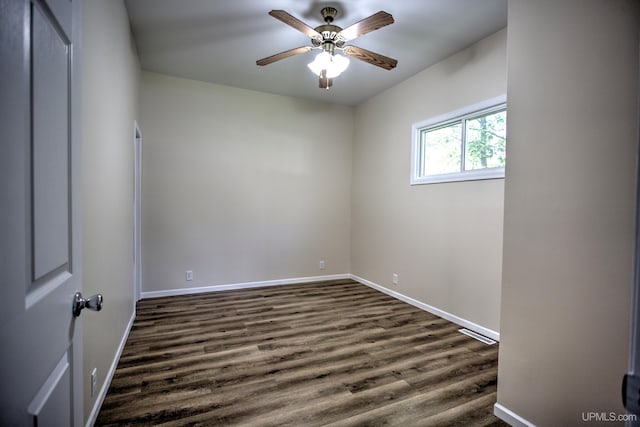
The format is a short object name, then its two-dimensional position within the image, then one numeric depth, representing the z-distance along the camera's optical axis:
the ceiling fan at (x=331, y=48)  2.36
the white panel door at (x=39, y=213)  0.52
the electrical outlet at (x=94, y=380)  1.64
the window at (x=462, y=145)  2.92
